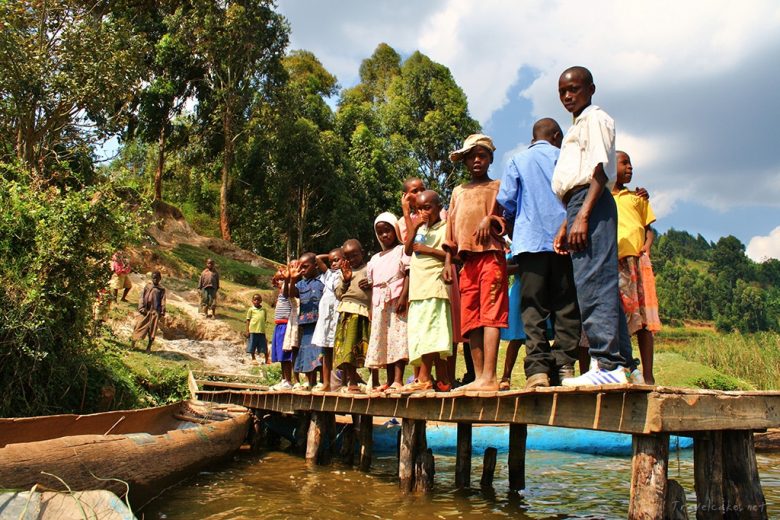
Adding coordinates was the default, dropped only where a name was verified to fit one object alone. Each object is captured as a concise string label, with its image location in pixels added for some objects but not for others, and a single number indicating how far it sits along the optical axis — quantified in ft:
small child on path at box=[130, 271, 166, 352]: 43.62
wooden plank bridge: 10.80
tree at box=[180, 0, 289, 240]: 81.15
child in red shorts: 14.90
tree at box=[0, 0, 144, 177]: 44.98
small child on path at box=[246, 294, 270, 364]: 45.88
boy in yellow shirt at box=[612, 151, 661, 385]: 15.75
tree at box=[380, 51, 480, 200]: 109.70
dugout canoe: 12.45
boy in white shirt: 11.85
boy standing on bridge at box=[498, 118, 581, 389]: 13.84
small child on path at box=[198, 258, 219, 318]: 54.41
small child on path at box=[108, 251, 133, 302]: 43.62
